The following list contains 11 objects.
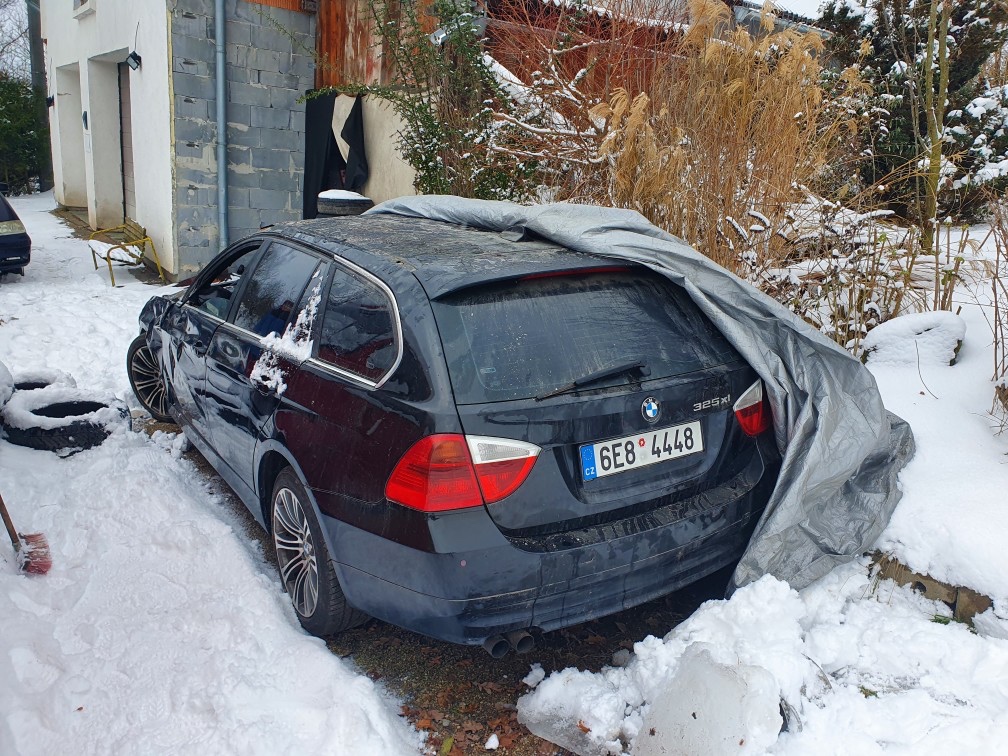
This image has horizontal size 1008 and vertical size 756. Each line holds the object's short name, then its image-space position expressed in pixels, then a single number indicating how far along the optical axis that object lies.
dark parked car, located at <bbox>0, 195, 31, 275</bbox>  9.73
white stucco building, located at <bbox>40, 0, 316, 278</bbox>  9.81
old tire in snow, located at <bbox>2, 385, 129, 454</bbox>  4.57
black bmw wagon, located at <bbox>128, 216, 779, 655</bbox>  2.45
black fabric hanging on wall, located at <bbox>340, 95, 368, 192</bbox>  9.91
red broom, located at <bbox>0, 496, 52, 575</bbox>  3.33
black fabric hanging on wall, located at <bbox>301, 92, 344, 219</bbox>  10.34
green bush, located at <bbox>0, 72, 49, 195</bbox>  21.48
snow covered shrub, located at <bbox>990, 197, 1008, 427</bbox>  3.59
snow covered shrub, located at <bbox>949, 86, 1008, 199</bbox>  7.62
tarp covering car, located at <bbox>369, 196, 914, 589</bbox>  3.04
